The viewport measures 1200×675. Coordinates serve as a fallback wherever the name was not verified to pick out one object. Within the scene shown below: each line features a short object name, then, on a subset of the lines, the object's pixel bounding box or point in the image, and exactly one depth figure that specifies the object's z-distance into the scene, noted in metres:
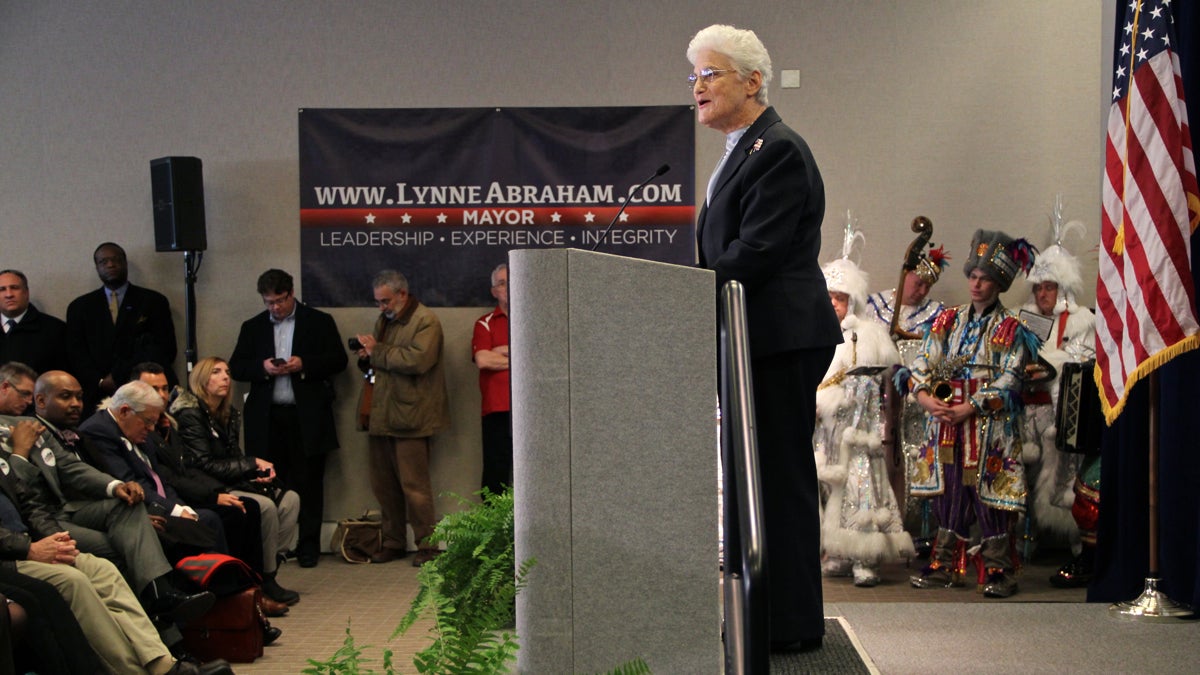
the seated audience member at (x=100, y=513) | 4.73
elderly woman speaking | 2.98
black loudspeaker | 7.24
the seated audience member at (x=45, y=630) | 4.02
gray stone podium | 2.33
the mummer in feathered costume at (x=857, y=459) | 6.14
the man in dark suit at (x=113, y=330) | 7.41
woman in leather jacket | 6.09
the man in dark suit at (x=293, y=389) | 7.36
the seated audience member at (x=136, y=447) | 5.17
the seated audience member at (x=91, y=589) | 4.31
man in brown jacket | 7.29
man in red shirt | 7.30
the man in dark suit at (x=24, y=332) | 7.33
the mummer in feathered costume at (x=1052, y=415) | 6.11
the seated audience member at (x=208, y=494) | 5.77
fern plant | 1.98
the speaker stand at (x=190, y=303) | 7.45
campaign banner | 7.55
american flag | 4.74
